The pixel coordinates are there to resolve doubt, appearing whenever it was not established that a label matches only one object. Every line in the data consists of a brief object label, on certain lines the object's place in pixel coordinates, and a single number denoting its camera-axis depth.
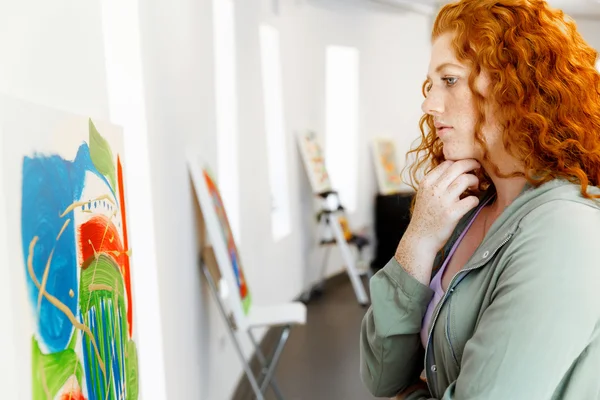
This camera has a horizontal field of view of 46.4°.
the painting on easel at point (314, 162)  6.94
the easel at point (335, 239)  7.10
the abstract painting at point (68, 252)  1.07
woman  1.25
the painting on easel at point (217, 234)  3.22
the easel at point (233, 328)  3.56
